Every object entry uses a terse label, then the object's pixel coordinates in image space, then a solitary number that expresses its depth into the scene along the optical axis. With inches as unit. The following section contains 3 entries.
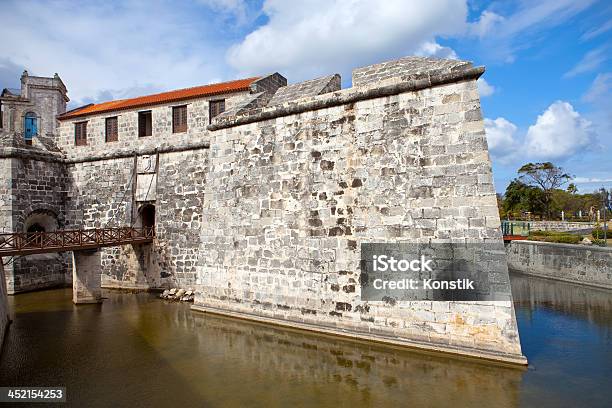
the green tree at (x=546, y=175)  1484.6
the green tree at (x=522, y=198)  1437.0
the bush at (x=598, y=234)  831.7
